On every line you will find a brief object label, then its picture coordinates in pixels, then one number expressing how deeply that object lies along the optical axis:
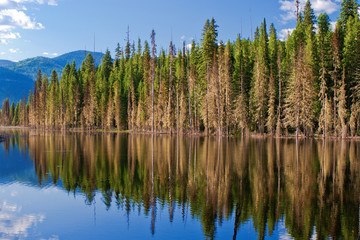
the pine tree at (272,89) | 61.81
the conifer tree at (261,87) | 64.19
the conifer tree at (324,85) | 54.62
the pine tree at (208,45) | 71.56
